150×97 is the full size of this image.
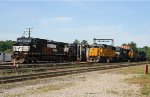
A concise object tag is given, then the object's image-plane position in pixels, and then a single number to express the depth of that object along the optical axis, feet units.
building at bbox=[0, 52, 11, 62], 109.13
